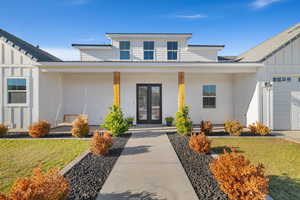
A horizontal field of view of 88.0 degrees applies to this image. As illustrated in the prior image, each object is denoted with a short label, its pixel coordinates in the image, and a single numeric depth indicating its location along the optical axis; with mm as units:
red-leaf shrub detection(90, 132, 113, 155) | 4849
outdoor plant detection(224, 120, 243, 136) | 7438
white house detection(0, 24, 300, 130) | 8531
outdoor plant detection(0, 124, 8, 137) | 7295
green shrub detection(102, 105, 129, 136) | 7152
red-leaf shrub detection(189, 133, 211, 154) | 5053
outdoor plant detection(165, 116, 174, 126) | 10117
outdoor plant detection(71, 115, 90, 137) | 7195
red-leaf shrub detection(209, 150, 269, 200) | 2407
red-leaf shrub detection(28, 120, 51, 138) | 7211
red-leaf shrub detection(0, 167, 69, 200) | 2088
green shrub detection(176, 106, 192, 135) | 7371
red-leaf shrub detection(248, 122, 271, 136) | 7531
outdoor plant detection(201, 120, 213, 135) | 7664
